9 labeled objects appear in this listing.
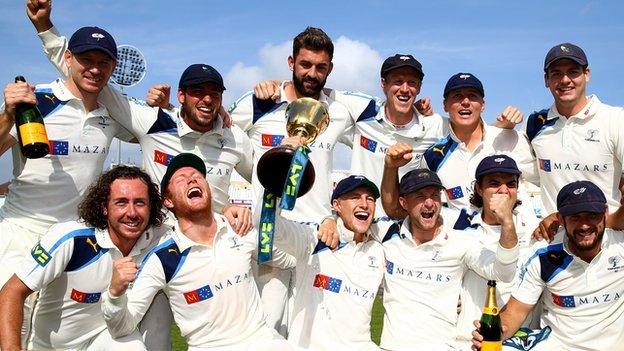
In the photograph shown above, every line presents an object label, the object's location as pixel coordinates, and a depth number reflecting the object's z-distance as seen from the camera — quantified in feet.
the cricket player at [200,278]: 14.26
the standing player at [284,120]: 17.89
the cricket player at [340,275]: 15.47
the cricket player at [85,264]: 13.58
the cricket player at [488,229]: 16.20
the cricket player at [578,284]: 15.60
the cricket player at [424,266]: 15.61
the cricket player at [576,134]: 17.29
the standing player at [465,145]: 18.28
